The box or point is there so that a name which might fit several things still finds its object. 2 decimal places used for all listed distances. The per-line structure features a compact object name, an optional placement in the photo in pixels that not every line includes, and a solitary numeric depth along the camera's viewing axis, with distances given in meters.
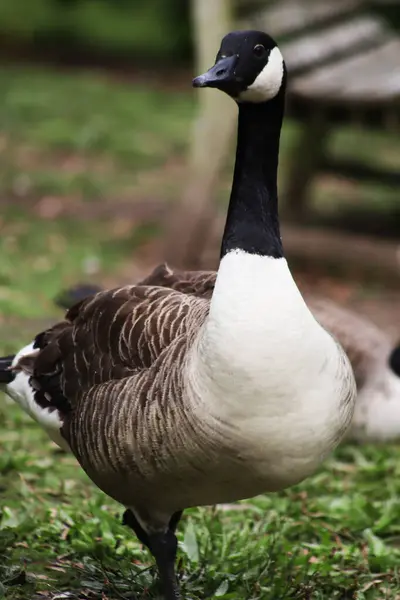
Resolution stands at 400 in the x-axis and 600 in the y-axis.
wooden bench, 15.41
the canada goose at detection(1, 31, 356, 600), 6.29
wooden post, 15.72
